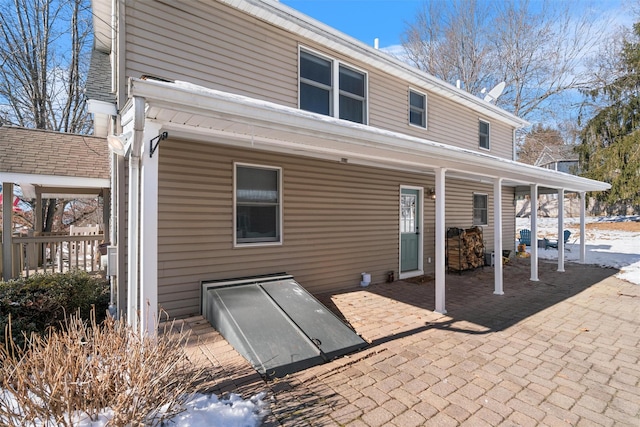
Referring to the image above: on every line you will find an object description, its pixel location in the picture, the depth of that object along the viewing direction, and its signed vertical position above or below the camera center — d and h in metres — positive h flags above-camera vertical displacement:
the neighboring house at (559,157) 24.08 +5.00
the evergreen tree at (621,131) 17.36 +5.02
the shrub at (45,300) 3.80 -1.12
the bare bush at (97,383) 1.80 -1.05
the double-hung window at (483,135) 10.03 +2.60
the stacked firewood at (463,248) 8.23 -0.88
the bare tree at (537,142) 20.78 +5.06
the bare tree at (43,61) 11.21 +5.76
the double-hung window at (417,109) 7.79 +2.68
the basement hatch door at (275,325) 3.22 -1.31
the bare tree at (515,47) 16.44 +9.18
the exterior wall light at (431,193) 8.10 +0.58
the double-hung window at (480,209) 10.09 +0.20
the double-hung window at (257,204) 5.04 +0.18
